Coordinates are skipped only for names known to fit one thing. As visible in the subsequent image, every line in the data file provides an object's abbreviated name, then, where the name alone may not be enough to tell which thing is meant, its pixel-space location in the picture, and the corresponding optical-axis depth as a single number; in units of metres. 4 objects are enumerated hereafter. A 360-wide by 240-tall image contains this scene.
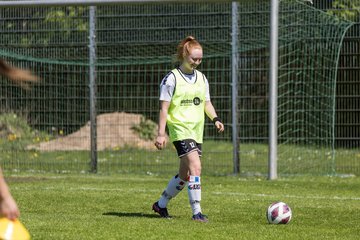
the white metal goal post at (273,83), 28.23
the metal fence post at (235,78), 31.36
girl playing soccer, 18.87
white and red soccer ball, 17.92
